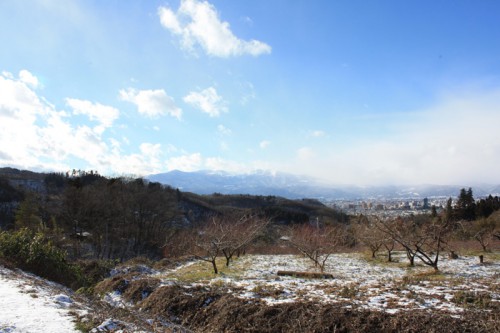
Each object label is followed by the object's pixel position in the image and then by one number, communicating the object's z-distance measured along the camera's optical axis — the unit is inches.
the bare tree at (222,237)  660.7
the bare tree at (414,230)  611.5
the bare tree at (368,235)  842.8
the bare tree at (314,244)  703.1
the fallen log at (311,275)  559.5
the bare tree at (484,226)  914.9
